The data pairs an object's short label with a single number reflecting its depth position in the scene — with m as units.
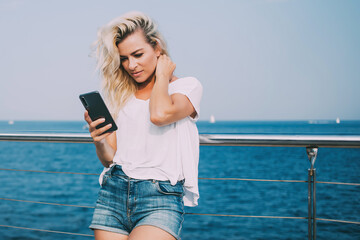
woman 1.33
